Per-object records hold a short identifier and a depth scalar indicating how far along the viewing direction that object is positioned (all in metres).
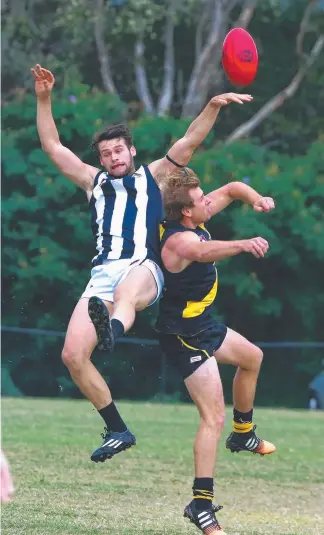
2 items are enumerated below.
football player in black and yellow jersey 15.60
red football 16.34
